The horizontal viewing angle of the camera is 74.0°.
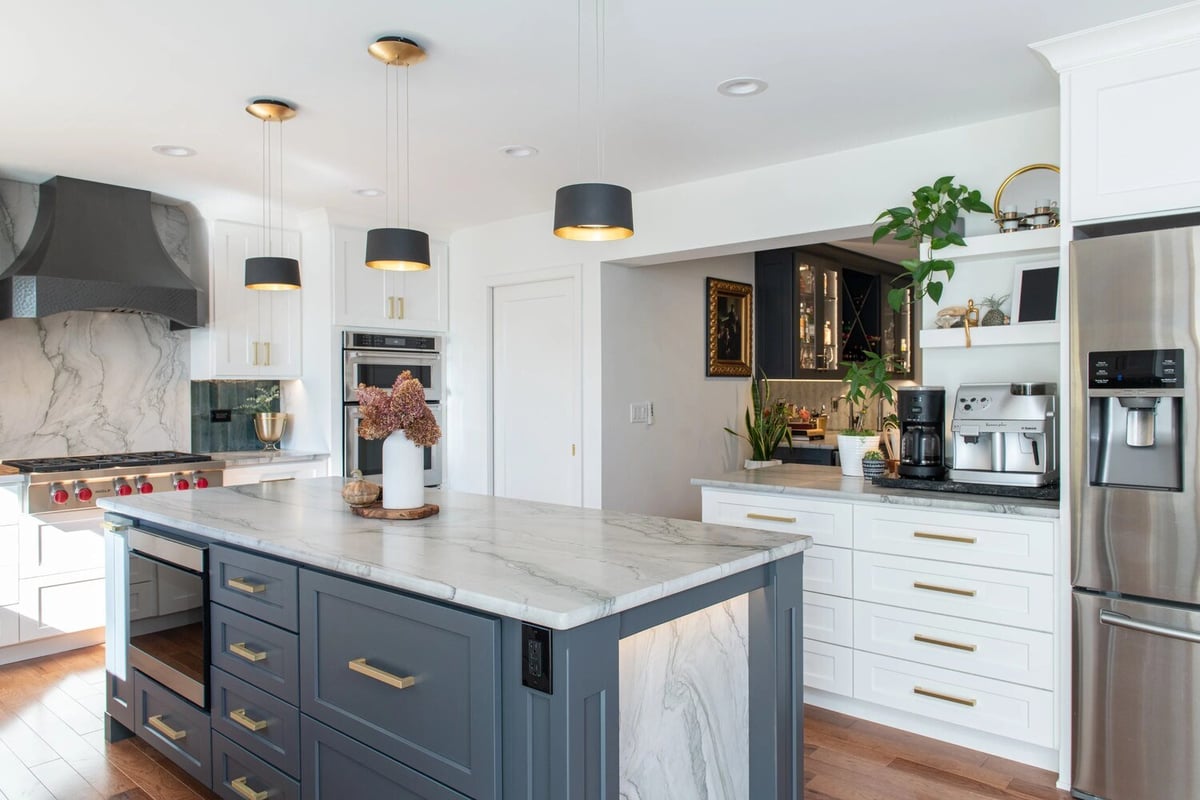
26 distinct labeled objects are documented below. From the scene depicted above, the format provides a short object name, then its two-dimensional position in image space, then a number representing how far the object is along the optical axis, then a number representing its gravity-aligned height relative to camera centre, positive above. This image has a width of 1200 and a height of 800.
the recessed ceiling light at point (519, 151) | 3.66 +1.14
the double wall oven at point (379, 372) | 5.02 +0.16
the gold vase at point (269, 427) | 5.11 -0.20
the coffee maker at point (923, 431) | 3.20 -0.14
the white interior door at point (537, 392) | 4.85 +0.02
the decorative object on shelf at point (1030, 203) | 3.01 +0.78
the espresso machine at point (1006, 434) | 2.90 -0.14
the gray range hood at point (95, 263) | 3.91 +0.69
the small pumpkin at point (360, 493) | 2.62 -0.32
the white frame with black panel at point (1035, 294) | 3.00 +0.39
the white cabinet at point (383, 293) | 5.00 +0.67
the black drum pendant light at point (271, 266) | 3.09 +0.55
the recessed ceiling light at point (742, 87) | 2.89 +1.14
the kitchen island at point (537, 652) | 1.53 -0.58
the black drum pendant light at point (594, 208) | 2.20 +0.53
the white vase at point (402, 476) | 2.48 -0.25
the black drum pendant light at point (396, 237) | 2.55 +0.57
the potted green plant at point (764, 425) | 5.71 -0.21
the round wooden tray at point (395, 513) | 2.44 -0.37
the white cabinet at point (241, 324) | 4.76 +0.44
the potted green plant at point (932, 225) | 3.14 +0.69
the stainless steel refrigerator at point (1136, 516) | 2.35 -0.37
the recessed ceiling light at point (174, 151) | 3.65 +1.14
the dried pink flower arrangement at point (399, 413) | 2.39 -0.05
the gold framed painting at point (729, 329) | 5.60 +0.49
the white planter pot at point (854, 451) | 3.66 -0.25
